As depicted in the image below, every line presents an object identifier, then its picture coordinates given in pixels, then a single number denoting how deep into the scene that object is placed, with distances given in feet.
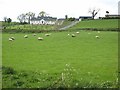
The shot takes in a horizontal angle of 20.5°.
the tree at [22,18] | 547.49
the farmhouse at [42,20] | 563.48
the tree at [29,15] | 553.23
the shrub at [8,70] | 53.88
